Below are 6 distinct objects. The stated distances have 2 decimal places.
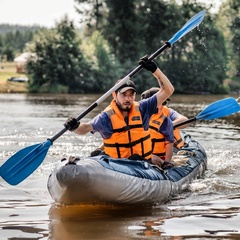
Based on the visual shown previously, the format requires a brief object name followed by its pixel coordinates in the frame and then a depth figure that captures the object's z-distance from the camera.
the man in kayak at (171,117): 9.88
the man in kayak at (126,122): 8.24
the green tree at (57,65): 46.97
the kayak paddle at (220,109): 10.53
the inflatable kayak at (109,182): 7.12
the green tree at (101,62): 49.23
